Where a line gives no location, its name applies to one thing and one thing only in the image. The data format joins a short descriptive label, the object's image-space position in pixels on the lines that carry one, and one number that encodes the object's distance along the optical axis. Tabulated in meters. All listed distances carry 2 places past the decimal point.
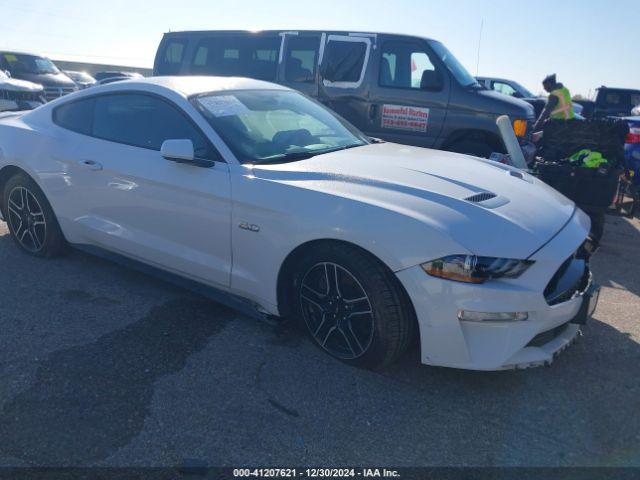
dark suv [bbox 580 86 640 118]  14.93
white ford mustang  2.64
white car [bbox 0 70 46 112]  11.41
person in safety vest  7.88
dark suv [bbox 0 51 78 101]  13.61
